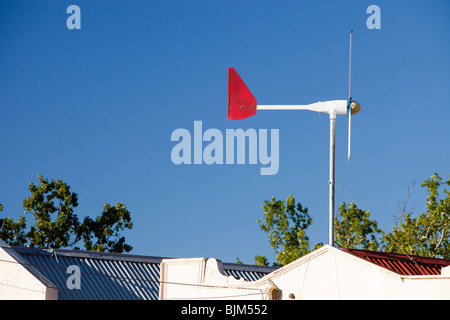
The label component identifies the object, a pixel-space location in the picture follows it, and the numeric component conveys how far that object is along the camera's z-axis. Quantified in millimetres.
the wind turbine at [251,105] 26453
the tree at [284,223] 60719
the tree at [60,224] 57438
